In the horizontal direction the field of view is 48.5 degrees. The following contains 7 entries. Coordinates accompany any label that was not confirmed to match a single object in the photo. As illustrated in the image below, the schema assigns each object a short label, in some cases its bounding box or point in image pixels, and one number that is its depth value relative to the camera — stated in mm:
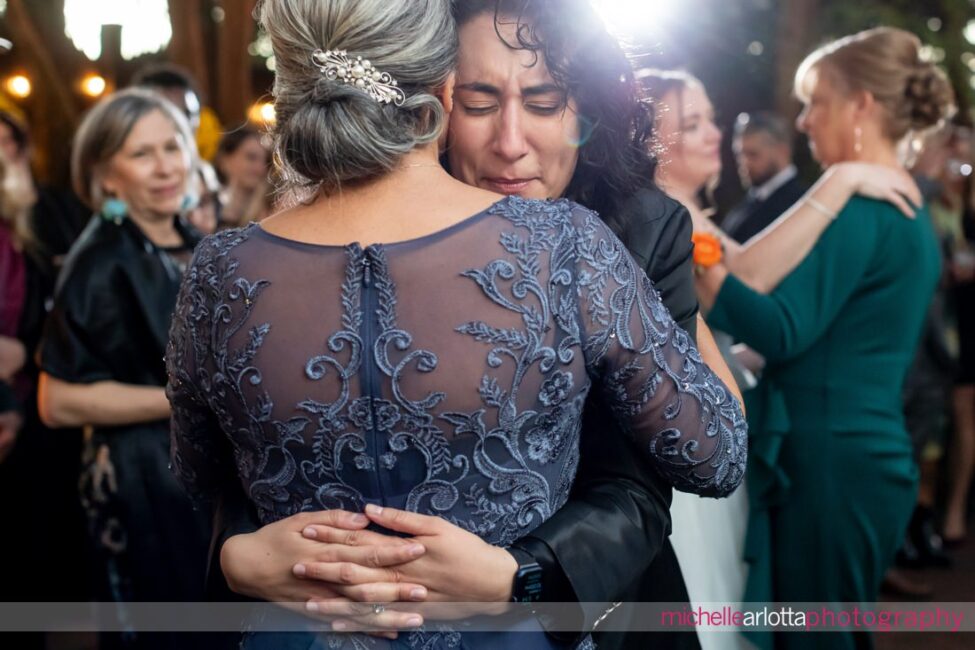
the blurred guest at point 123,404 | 3650
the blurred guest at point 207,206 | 5276
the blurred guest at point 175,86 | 5906
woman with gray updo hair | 1660
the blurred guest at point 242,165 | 6391
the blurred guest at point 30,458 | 4805
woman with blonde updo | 3391
